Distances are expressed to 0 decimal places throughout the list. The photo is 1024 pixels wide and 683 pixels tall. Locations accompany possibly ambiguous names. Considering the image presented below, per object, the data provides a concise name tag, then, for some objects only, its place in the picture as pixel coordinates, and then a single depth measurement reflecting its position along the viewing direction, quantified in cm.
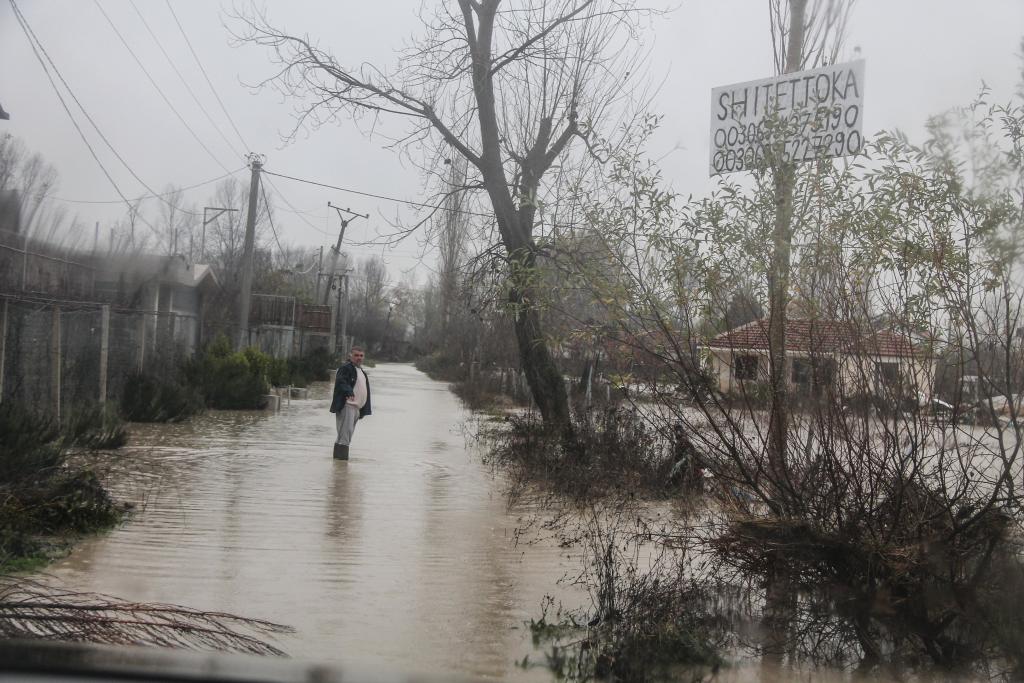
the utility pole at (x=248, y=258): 2964
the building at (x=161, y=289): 1819
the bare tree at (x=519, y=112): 1570
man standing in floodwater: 1466
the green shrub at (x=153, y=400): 1839
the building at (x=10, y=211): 1247
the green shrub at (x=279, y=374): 3131
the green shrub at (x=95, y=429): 1176
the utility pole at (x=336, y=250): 5321
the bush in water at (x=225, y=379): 2367
